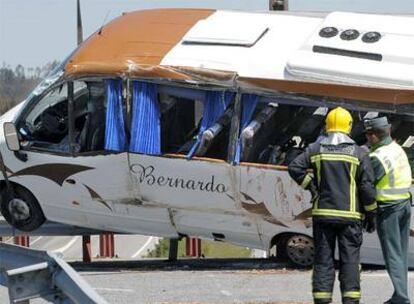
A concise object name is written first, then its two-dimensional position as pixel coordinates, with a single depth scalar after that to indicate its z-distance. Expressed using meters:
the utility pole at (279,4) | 37.81
